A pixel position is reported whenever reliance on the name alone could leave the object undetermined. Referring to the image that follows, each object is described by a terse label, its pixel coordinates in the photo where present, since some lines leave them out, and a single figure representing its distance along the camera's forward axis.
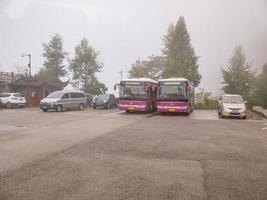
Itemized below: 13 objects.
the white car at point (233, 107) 14.63
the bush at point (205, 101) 24.20
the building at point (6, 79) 29.03
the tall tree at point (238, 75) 30.37
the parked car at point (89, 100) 26.64
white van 18.62
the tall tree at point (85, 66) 35.87
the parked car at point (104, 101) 23.39
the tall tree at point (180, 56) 38.28
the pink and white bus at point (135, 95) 16.31
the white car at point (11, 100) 23.04
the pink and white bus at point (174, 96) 15.48
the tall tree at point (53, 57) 43.50
